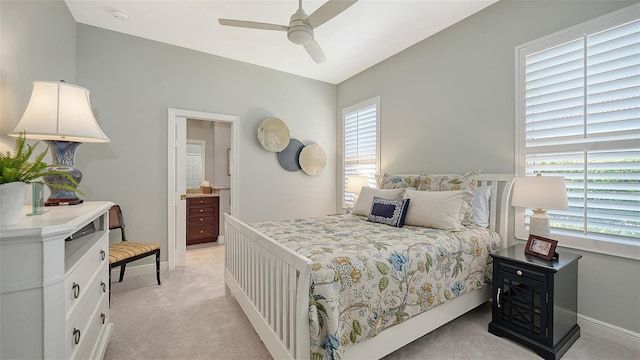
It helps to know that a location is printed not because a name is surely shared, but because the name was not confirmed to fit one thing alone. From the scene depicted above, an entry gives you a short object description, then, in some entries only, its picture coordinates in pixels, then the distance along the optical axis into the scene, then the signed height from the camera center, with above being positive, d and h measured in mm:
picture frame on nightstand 1914 -504
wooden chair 2598 -763
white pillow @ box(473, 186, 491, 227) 2549 -241
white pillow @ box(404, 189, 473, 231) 2311 -272
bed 1312 -636
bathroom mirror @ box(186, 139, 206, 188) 5680 +320
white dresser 900 -420
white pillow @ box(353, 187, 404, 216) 2883 -197
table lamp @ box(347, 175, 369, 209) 3908 -62
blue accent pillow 2502 -318
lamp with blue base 1460 +300
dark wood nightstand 1779 -876
